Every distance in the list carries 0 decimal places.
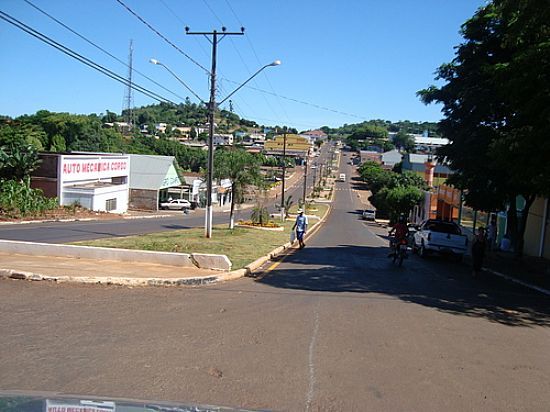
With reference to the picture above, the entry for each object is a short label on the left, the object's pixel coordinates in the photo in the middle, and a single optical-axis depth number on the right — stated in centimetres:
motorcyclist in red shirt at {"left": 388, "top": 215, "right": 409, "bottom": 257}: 1781
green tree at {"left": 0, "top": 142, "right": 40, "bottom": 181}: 3806
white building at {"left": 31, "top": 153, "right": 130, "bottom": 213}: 4316
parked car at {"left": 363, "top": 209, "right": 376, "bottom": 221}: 7281
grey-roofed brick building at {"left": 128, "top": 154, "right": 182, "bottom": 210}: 6238
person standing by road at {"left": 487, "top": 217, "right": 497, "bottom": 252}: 2877
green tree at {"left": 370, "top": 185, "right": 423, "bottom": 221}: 7025
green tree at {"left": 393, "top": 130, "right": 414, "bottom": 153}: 17510
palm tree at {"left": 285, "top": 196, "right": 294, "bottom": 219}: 5278
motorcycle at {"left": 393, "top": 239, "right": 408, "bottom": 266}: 1770
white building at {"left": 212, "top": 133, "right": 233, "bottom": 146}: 13859
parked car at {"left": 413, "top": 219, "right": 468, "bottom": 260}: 2131
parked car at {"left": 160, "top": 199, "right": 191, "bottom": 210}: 6800
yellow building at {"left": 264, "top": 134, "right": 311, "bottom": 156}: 12684
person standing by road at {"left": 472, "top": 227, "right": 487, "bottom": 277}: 1661
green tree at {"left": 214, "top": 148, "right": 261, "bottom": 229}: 2989
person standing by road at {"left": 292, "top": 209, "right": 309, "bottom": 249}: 2192
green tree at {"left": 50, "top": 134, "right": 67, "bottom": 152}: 8688
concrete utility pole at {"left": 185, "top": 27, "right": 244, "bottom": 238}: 2126
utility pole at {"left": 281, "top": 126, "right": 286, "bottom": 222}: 4813
